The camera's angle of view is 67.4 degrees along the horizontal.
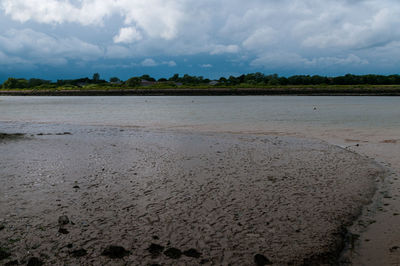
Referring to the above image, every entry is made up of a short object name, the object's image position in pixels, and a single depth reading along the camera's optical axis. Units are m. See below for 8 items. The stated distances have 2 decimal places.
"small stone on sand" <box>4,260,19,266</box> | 3.05
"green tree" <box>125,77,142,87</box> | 137.50
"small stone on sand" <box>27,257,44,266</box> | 3.06
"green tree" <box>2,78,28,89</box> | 152.88
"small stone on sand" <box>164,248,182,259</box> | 3.25
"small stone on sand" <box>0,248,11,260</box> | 3.15
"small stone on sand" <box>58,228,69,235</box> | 3.70
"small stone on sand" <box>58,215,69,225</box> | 3.94
